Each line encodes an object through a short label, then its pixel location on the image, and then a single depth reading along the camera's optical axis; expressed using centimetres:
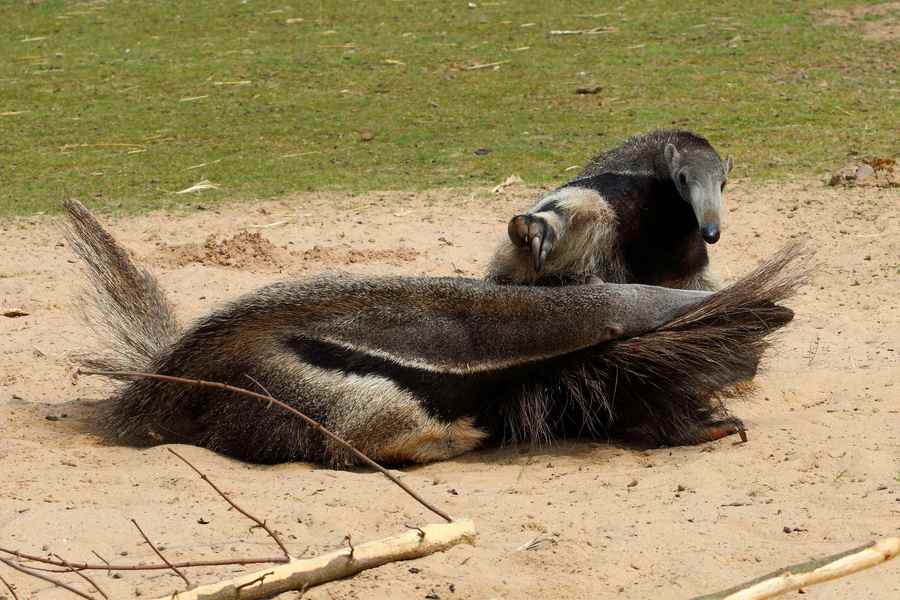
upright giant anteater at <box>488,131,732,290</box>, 1331
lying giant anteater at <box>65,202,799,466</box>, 1179
